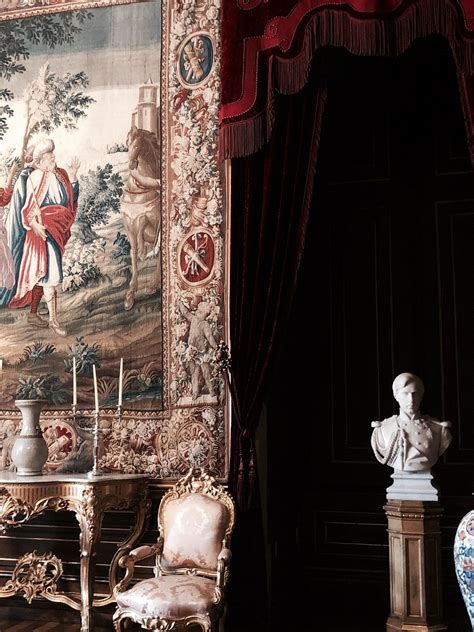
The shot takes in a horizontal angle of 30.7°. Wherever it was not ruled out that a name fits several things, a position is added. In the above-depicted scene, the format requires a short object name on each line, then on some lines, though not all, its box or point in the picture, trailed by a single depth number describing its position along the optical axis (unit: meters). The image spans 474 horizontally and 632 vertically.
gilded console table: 4.99
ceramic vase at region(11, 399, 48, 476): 5.27
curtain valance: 4.86
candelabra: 5.20
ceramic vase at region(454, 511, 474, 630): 4.12
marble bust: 4.64
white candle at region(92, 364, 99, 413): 5.12
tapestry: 5.59
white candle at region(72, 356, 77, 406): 5.39
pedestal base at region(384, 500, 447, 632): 4.57
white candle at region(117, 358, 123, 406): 5.29
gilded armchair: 4.23
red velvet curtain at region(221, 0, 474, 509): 5.16
